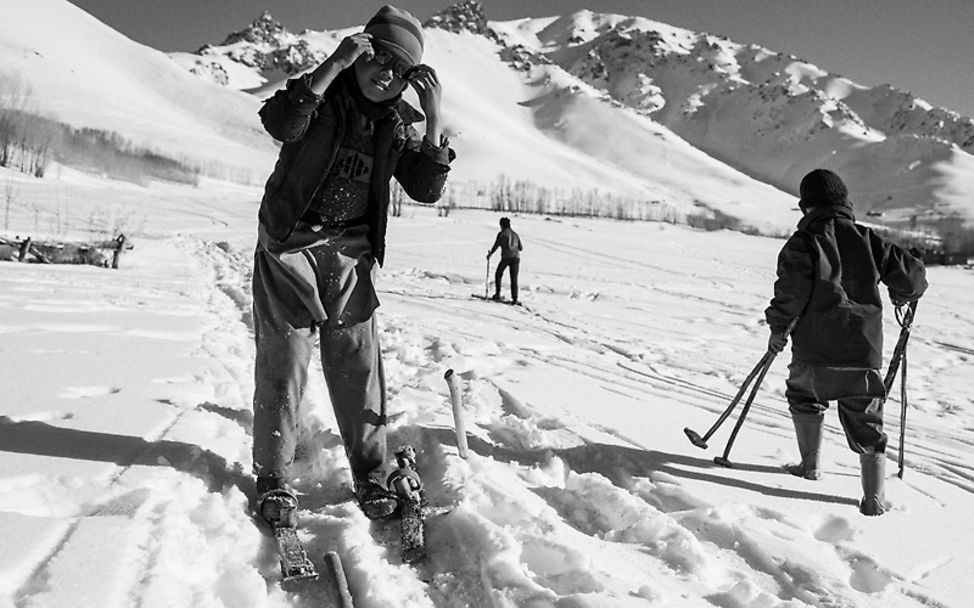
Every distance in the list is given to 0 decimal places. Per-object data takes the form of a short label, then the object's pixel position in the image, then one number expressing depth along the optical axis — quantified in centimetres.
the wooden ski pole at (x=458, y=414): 314
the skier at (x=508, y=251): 1283
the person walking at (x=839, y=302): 316
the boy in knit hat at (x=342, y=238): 237
